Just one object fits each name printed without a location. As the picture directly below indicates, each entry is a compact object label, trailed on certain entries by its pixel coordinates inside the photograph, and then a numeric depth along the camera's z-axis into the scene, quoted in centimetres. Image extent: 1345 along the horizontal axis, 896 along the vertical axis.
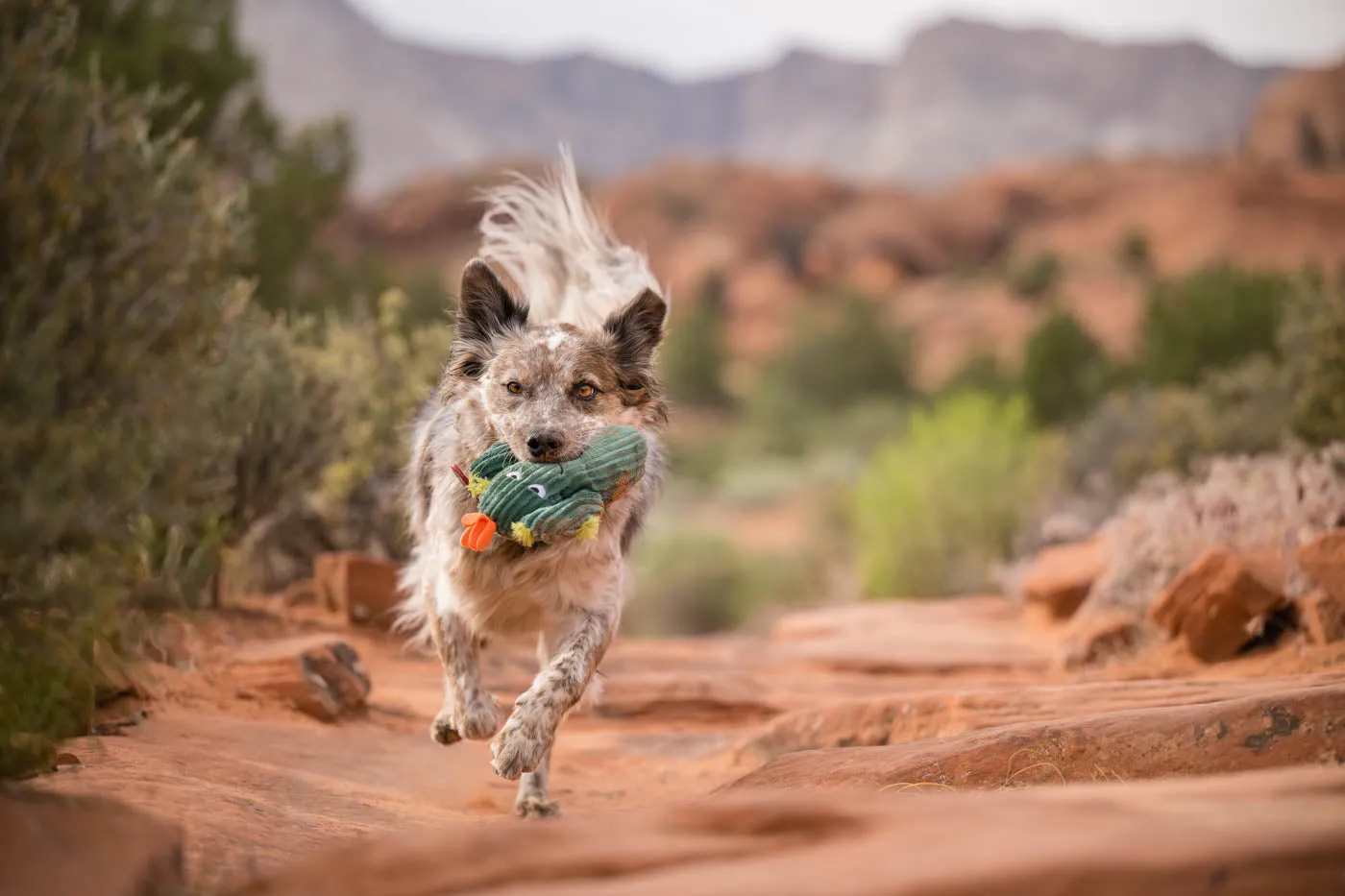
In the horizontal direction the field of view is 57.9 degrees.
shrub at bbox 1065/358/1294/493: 1587
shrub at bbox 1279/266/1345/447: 1243
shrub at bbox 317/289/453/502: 1059
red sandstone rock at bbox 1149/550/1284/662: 719
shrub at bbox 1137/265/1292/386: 2422
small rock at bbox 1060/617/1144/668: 865
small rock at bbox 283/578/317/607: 999
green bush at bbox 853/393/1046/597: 1659
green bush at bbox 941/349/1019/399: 3024
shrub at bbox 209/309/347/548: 889
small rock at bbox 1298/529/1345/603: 674
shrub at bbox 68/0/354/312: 1652
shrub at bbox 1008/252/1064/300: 4706
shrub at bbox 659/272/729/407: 4278
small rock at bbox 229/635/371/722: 673
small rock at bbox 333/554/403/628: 952
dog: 534
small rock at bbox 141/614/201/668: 675
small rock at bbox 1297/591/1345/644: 673
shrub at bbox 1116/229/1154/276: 4694
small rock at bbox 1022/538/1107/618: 1118
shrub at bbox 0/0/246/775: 312
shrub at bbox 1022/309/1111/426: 2686
